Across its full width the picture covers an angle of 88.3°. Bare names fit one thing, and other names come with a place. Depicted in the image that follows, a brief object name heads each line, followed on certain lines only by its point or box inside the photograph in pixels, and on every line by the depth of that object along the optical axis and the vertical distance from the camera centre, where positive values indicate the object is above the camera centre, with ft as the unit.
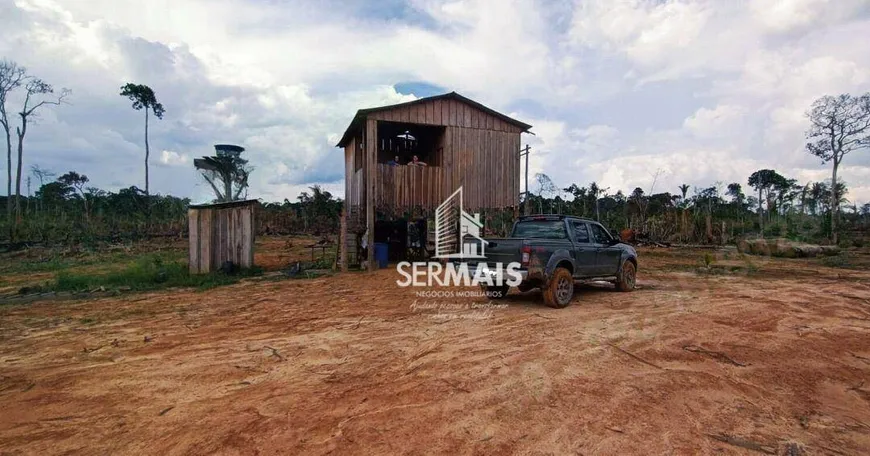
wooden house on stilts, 47.96 +6.84
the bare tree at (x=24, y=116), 80.74 +20.93
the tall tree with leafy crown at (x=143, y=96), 98.78 +30.00
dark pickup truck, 25.67 -1.61
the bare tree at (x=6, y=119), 79.41 +20.53
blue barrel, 50.01 -2.75
